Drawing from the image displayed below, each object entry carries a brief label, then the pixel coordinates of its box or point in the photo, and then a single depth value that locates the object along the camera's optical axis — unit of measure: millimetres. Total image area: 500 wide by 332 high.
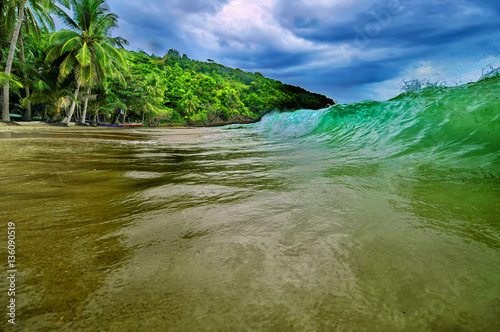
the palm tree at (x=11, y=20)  15305
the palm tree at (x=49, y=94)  19500
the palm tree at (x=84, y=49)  18469
